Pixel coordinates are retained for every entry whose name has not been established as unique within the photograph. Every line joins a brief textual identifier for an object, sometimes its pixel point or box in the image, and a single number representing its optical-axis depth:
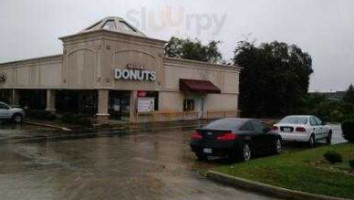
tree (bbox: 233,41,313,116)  56.31
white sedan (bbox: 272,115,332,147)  22.53
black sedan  16.70
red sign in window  39.32
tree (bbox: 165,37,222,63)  73.19
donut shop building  37.22
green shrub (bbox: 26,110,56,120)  39.16
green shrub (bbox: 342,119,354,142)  23.96
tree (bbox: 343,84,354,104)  86.44
